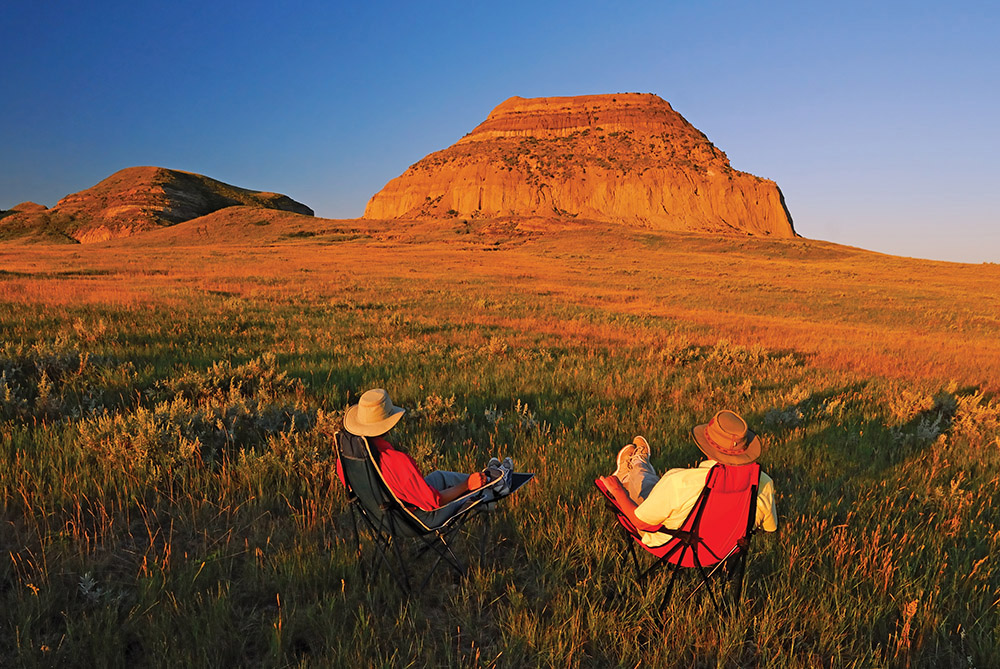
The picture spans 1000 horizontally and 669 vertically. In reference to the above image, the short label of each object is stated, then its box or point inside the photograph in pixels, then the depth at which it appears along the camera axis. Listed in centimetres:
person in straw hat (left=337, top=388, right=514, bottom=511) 234
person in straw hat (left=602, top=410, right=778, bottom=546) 215
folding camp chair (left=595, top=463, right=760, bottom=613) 219
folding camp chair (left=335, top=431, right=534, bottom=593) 232
